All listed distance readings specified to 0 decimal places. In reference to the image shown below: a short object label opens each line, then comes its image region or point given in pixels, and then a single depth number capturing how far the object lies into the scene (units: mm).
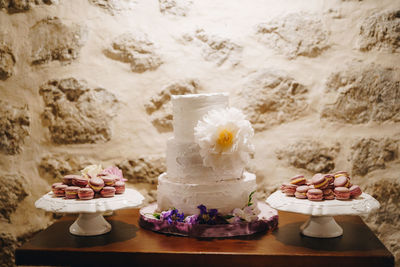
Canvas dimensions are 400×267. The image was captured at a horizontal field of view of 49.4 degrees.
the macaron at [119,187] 1247
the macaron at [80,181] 1209
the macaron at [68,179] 1235
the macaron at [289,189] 1207
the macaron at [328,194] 1167
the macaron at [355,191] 1166
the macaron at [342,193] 1154
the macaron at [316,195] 1150
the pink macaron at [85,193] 1184
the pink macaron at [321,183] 1167
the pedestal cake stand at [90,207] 1156
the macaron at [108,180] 1229
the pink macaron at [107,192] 1208
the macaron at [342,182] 1179
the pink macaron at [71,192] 1198
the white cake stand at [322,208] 1116
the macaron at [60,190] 1224
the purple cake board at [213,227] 1200
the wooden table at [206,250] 1073
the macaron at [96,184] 1202
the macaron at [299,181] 1216
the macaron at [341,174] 1232
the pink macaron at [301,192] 1176
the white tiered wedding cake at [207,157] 1191
